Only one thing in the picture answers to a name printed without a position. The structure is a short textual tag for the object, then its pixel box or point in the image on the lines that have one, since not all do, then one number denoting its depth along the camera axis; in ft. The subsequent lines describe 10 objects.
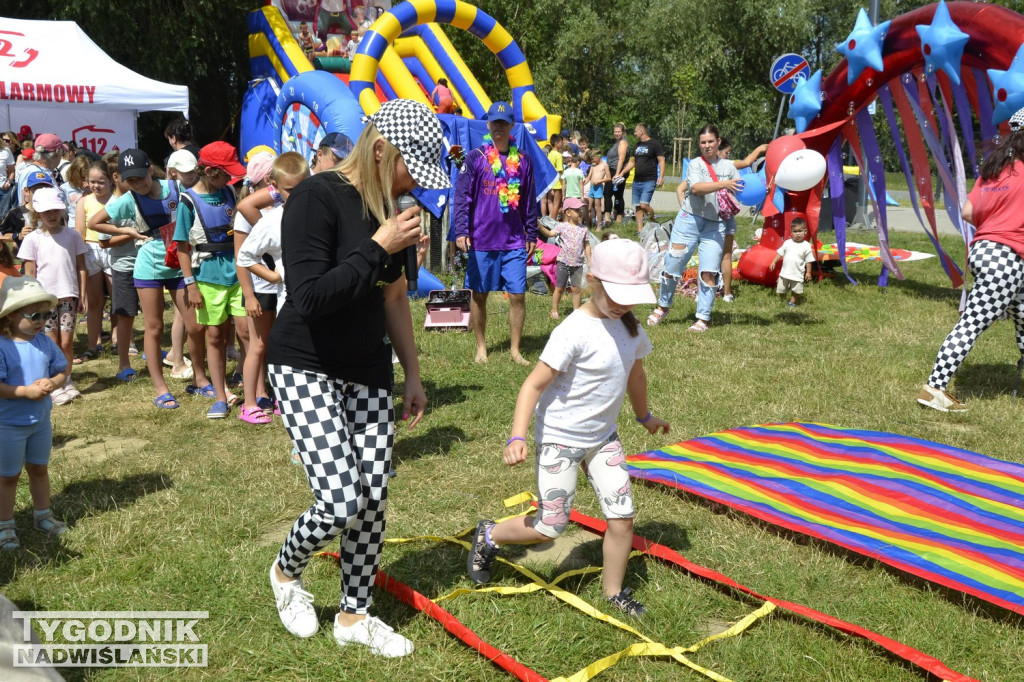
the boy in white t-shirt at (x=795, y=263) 34.19
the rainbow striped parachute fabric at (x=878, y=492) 12.98
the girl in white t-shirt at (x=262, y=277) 18.22
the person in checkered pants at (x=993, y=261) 20.77
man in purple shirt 25.53
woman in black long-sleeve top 9.77
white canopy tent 42.70
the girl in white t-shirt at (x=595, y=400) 11.43
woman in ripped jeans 29.76
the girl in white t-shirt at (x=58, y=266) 23.34
